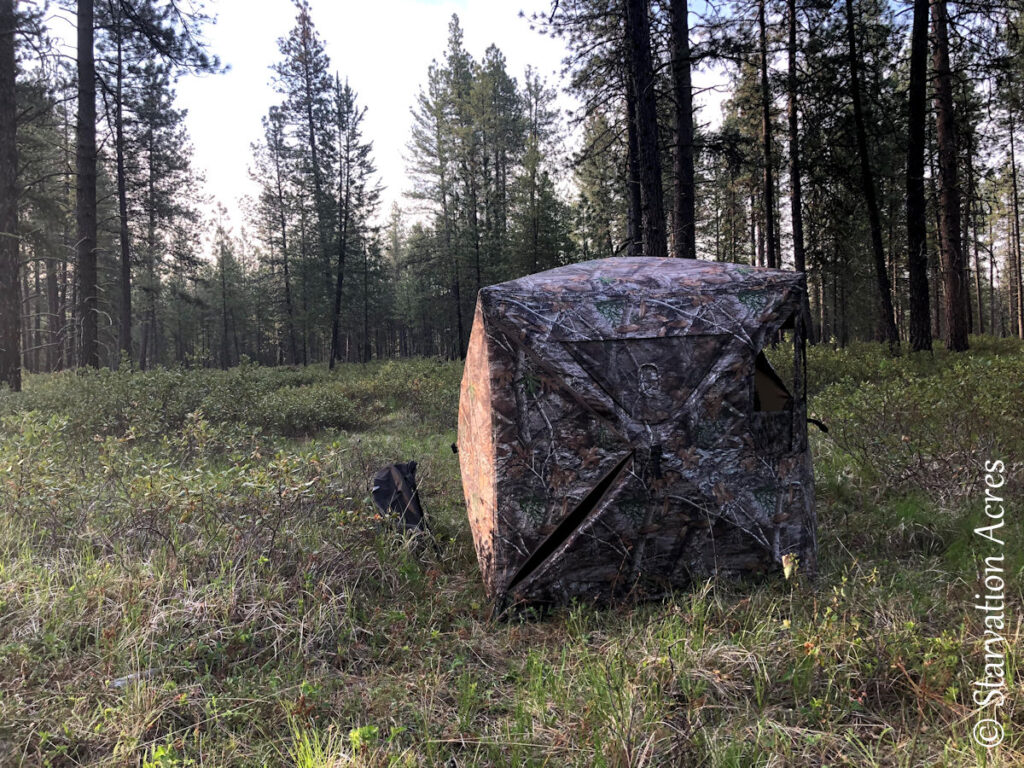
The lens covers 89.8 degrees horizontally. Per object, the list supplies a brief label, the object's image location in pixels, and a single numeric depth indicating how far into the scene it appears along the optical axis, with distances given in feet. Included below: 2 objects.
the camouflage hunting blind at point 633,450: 10.82
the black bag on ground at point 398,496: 14.96
